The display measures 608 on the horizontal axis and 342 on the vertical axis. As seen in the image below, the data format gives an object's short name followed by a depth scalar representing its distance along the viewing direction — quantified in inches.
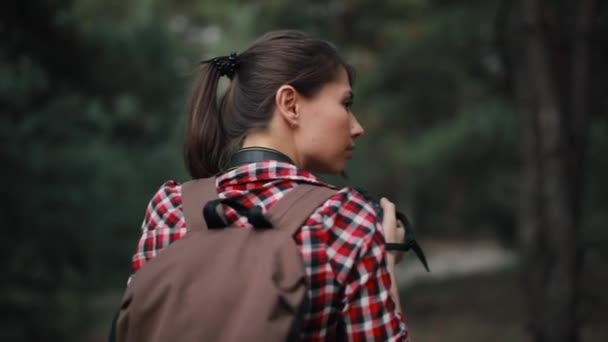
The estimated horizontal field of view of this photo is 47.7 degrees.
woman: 49.3
